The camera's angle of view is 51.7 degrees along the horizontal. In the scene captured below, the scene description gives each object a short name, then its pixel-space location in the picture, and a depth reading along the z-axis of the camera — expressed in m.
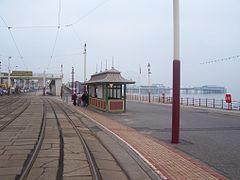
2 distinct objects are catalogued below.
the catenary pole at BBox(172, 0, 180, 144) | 8.81
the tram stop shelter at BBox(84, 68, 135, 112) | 20.46
